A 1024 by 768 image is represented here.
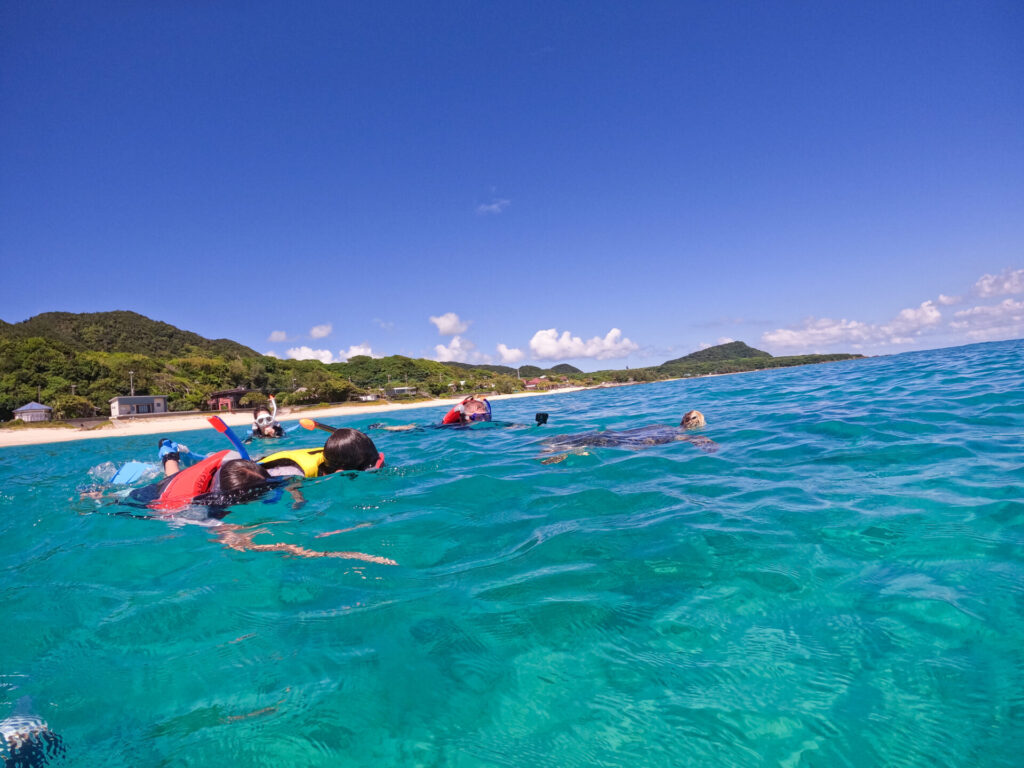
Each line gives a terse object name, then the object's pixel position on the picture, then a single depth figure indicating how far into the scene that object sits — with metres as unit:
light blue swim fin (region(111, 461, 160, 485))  6.73
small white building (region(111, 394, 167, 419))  43.84
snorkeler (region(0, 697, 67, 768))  1.60
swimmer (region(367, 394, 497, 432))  12.97
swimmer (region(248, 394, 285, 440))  11.21
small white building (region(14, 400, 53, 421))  38.66
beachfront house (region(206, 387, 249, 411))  50.31
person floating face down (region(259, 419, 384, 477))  5.77
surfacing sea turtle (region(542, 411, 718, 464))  7.22
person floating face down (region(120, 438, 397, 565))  4.63
